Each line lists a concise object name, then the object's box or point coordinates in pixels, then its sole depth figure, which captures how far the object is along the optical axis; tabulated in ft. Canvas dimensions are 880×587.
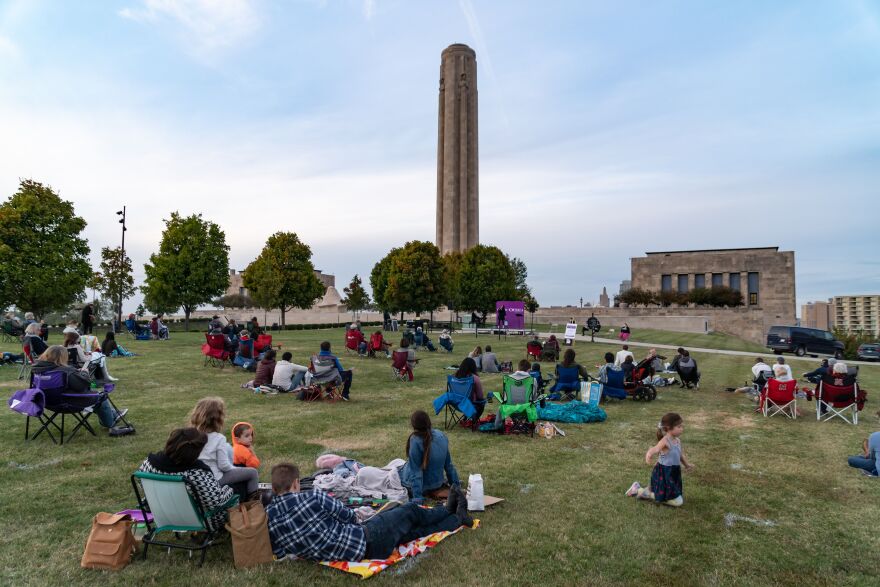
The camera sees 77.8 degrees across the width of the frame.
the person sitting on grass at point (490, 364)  57.88
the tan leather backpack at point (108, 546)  14.78
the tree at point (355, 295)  248.32
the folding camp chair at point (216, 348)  56.59
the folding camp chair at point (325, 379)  41.14
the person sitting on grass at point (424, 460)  20.08
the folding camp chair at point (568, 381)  41.09
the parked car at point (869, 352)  106.11
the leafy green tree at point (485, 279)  176.65
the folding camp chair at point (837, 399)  37.04
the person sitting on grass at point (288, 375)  43.73
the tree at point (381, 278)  191.93
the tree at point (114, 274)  145.83
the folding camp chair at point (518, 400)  32.07
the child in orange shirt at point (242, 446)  19.63
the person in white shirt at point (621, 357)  49.44
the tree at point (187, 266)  127.95
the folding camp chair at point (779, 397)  38.75
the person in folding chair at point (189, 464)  15.15
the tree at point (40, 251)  102.63
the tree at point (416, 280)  159.94
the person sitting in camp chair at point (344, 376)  41.81
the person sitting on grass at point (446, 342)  78.81
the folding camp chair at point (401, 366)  51.93
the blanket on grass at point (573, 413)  35.27
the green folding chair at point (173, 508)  14.83
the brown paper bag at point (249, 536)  15.06
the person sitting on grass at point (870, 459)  24.67
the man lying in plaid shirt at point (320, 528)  15.46
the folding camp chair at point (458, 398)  31.83
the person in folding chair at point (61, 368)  26.63
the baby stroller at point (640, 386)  43.96
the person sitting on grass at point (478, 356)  56.08
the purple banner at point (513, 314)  120.88
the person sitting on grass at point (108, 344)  54.90
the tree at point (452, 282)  177.82
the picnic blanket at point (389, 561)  14.88
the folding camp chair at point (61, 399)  26.35
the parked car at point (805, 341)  106.73
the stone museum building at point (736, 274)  254.68
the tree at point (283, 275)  150.61
